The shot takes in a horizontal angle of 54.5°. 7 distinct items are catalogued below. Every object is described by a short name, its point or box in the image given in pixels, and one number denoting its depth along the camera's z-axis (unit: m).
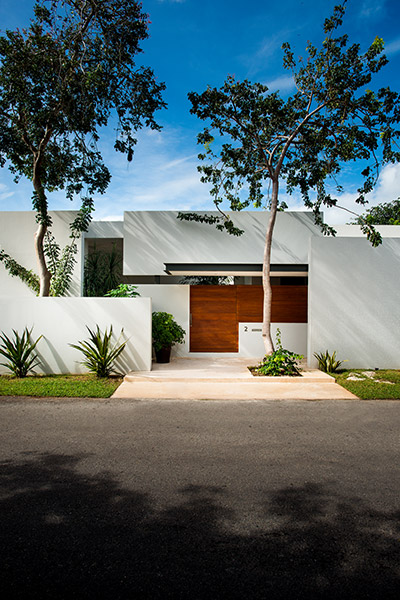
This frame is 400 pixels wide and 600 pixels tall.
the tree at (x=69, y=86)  9.88
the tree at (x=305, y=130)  9.48
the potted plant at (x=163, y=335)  10.55
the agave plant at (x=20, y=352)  8.62
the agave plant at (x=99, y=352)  8.56
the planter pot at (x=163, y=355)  10.66
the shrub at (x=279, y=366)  8.89
